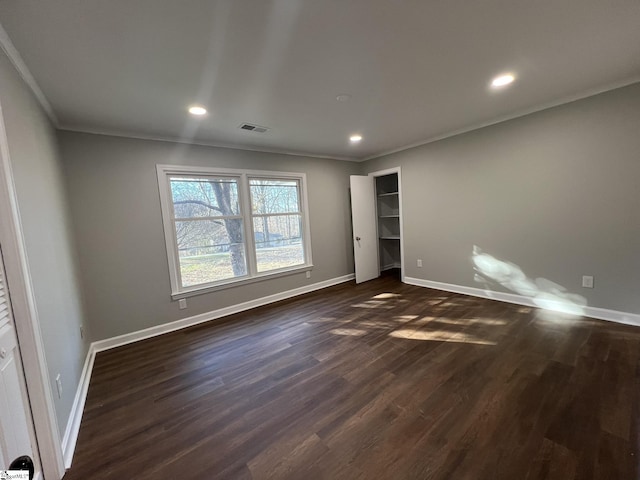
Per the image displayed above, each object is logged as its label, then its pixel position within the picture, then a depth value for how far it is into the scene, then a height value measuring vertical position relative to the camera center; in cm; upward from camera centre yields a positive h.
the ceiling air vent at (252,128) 294 +116
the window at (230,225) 328 +2
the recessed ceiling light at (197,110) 240 +116
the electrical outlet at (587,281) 277 -90
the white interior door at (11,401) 103 -69
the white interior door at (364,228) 475 -22
